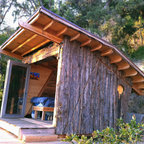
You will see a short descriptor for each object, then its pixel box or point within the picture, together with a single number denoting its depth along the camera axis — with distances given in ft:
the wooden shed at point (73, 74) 15.84
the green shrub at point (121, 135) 7.41
